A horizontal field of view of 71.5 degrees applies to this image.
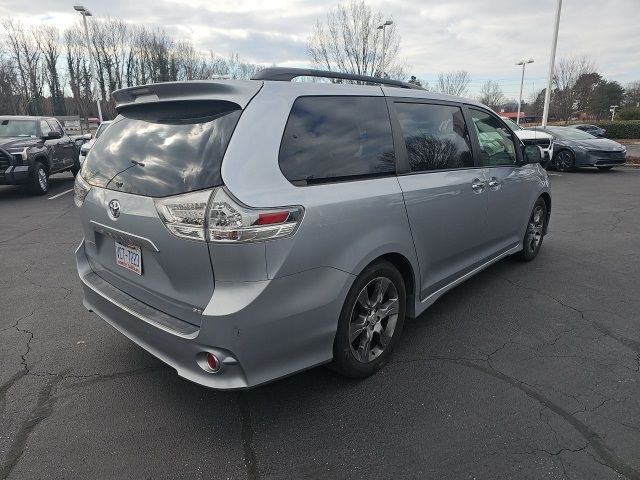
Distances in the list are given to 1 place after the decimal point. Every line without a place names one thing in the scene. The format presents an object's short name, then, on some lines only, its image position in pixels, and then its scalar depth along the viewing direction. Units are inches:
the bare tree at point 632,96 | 2503.7
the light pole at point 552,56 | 783.1
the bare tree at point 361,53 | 883.4
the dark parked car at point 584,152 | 540.7
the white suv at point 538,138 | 549.5
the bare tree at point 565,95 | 1940.2
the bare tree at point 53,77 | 2037.4
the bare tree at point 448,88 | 1758.1
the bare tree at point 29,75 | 1918.1
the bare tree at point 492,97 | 2618.1
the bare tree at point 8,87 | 1833.2
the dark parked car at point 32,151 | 388.2
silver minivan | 84.4
